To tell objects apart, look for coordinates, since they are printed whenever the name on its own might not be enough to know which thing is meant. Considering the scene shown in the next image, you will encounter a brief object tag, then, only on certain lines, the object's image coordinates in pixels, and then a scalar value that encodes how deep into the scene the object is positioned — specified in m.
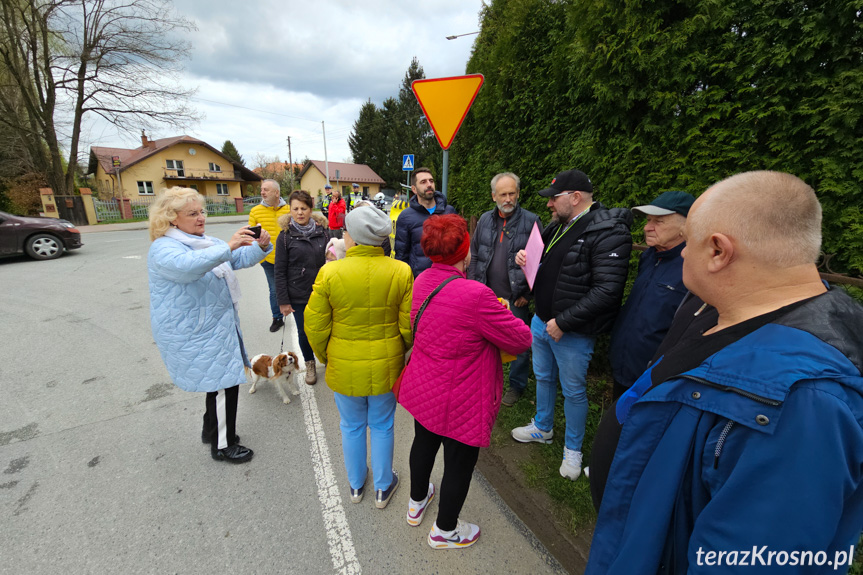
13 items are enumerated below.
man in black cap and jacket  2.22
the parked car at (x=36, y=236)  8.82
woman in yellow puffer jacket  1.97
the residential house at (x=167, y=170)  32.19
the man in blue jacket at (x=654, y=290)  1.97
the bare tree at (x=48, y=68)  15.86
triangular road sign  3.27
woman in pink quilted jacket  1.74
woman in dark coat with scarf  3.75
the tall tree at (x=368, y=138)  45.28
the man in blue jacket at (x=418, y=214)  3.87
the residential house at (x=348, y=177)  43.69
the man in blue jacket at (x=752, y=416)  0.72
